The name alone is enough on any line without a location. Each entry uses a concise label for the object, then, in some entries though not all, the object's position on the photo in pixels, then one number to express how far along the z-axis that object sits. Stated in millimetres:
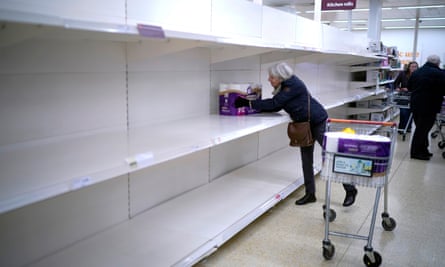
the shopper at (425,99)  6125
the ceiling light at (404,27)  19338
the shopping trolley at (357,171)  2754
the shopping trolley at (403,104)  8041
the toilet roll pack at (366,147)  2725
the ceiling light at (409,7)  13005
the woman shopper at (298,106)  3592
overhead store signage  6977
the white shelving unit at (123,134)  1864
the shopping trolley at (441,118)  7069
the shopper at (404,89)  8414
